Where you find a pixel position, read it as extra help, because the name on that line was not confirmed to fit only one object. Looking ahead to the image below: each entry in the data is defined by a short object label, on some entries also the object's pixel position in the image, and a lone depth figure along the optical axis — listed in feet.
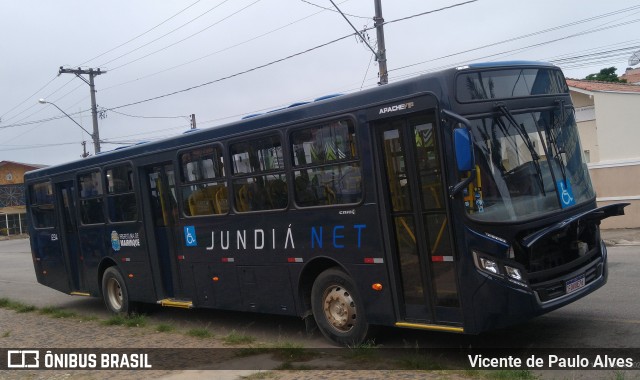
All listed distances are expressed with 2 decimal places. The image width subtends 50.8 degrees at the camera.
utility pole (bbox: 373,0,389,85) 60.70
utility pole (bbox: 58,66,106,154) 119.85
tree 163.86
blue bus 22.16
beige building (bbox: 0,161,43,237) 220.23
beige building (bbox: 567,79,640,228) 62.69
